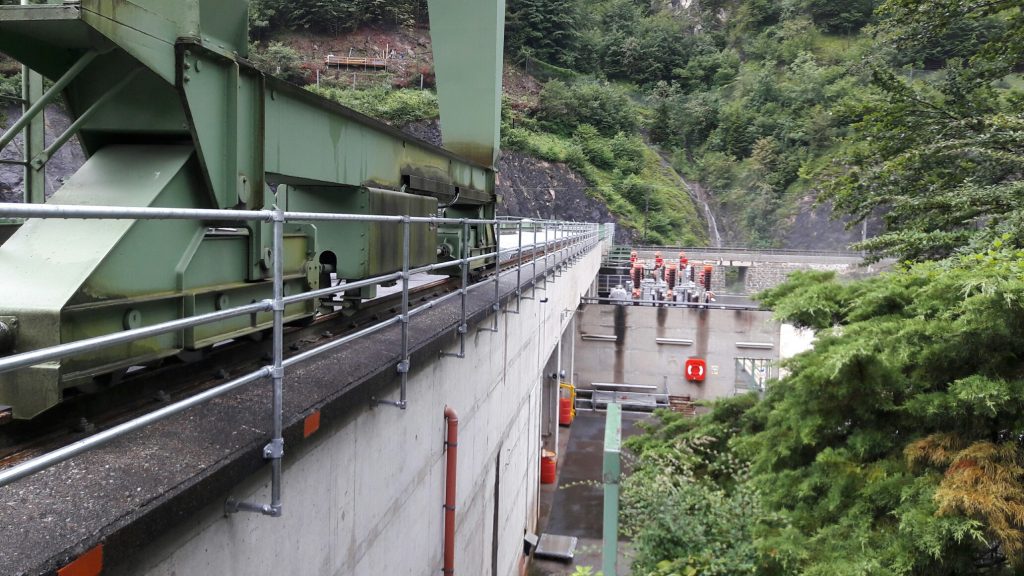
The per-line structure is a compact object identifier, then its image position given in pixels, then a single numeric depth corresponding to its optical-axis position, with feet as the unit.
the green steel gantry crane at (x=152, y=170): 8.13
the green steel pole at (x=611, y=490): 17.15
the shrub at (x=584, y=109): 199.52
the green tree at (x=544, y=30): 223.92
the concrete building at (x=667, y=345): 90.53
